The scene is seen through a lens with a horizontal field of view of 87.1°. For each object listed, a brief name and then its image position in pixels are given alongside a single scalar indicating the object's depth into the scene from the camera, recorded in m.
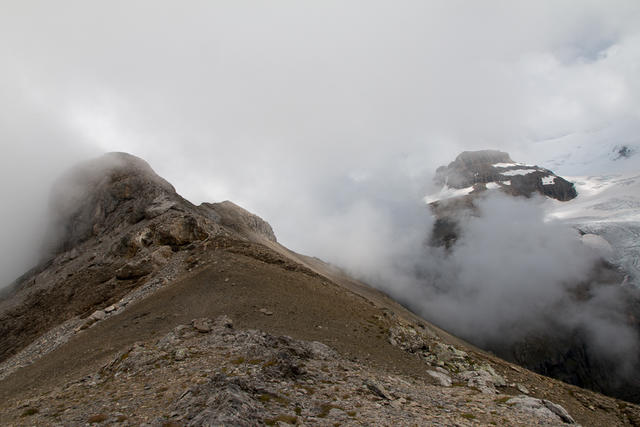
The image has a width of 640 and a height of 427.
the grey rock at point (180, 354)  20.61
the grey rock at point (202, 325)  24.88
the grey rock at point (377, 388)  17.79
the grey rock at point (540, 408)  19.43
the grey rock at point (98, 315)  36.53
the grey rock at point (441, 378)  24.23
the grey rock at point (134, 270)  45.09
